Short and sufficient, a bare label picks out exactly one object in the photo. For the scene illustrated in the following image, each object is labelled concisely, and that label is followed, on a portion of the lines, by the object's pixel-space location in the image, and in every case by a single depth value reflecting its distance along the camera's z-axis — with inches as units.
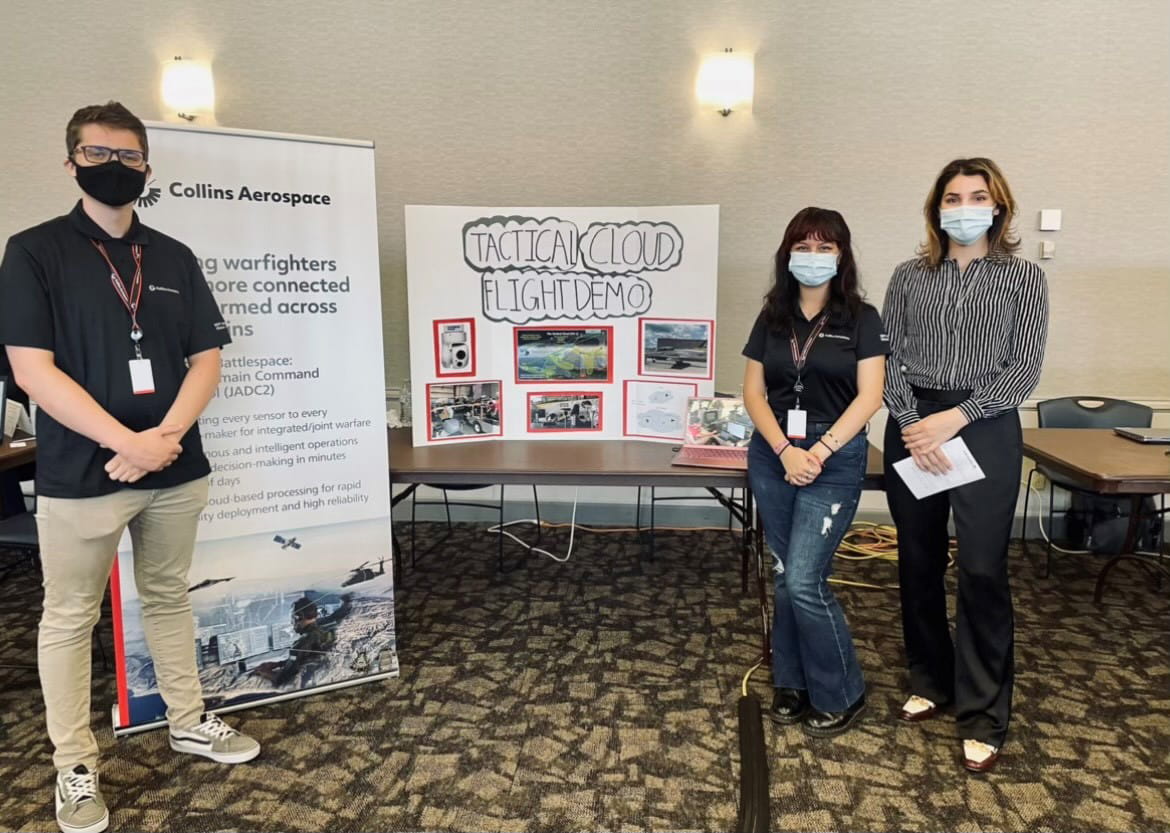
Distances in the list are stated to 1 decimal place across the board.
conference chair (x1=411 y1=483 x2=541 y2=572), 151.1
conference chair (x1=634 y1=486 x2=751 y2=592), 135.9
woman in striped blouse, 79.9
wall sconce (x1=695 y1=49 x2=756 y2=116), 151.6
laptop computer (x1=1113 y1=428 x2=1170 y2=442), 112.7
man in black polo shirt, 69.6
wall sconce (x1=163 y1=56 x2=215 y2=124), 159.3
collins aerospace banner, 89.8
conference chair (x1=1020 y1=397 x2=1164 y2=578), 139.0
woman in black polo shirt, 84.4
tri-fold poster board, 124.0
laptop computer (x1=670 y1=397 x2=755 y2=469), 110.7
